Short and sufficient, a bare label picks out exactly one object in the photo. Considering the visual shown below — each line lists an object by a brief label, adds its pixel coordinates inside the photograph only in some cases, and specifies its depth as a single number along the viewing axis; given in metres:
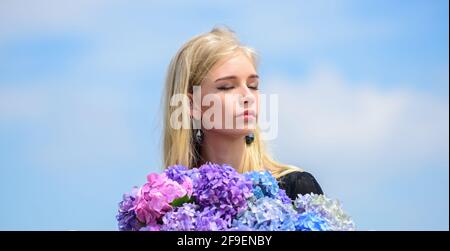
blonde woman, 8.46
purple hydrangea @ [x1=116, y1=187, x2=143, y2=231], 7.25
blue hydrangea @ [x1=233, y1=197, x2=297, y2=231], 6.69
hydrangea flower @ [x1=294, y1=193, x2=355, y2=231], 6.82
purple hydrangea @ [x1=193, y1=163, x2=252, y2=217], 7.00
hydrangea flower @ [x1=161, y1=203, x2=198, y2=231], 6.80
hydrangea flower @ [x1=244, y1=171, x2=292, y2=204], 7.34
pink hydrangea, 7.06
